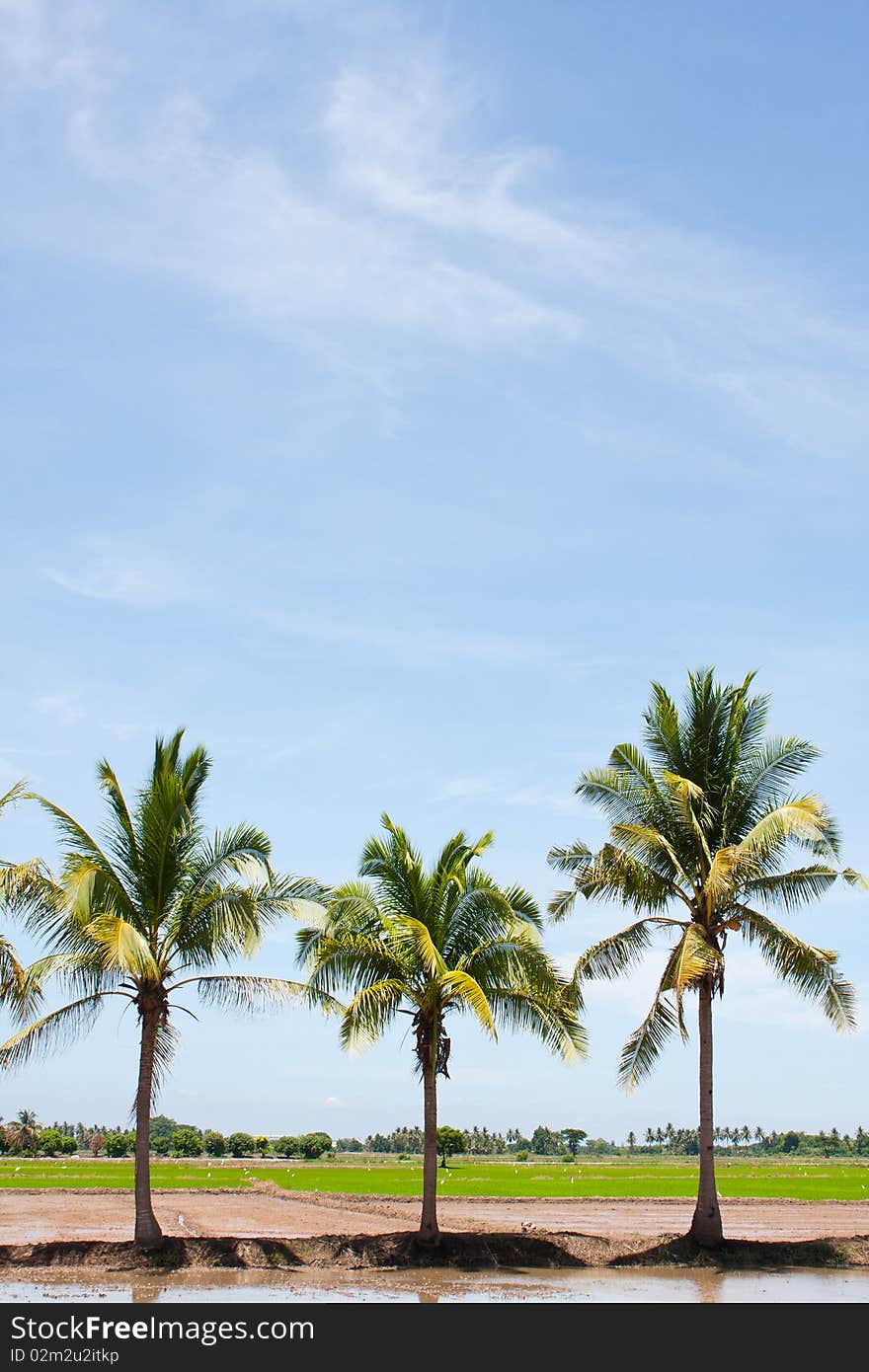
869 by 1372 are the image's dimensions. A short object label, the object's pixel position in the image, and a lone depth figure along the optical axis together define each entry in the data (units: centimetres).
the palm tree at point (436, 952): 2189
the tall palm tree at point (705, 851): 2180
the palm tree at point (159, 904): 2109
